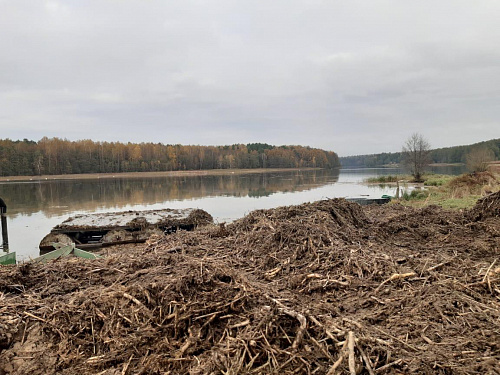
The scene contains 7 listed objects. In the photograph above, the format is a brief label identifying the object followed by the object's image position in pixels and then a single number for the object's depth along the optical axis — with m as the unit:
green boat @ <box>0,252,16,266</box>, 8.13
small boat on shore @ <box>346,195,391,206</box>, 19.53
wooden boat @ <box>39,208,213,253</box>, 12.80
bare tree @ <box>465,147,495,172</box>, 35.75
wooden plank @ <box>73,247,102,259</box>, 7.96
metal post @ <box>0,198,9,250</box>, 11.07
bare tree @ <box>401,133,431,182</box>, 42.75
